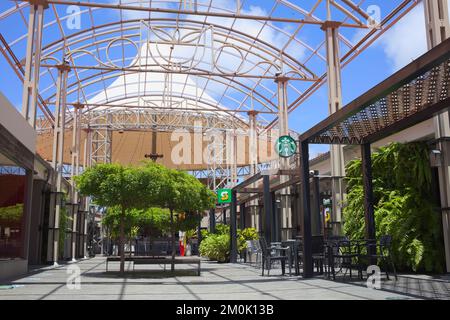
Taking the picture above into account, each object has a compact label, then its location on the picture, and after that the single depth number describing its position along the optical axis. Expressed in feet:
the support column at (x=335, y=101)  47.62
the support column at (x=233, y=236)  60.80
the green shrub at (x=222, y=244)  62.95
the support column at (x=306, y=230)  34.24
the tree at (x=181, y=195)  39.42
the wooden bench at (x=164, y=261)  38.30
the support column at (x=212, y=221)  76.38
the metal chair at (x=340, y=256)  31.07
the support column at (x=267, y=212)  51.65
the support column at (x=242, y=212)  78.27
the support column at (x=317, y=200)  45.47
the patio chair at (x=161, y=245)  82.99
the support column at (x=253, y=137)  81.48
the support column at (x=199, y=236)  82.86
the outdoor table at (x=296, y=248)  36.86
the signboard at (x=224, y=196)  71.76
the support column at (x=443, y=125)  34.58
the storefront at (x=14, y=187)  34.83
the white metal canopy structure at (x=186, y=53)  49.52
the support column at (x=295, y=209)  69.87
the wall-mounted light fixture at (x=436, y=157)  34.91
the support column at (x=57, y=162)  55.47
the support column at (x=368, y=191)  36.55
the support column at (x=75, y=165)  69.00
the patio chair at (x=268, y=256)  37.37
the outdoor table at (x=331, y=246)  32.21
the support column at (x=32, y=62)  46.06
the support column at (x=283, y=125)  64.54
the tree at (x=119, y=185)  37.83
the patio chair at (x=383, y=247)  30.17
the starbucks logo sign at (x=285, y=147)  54.13
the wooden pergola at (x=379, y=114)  22.80
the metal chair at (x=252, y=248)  48.20
